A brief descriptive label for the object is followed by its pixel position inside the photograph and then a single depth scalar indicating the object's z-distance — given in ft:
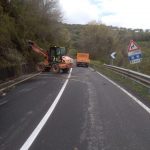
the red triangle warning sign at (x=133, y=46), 32.80
